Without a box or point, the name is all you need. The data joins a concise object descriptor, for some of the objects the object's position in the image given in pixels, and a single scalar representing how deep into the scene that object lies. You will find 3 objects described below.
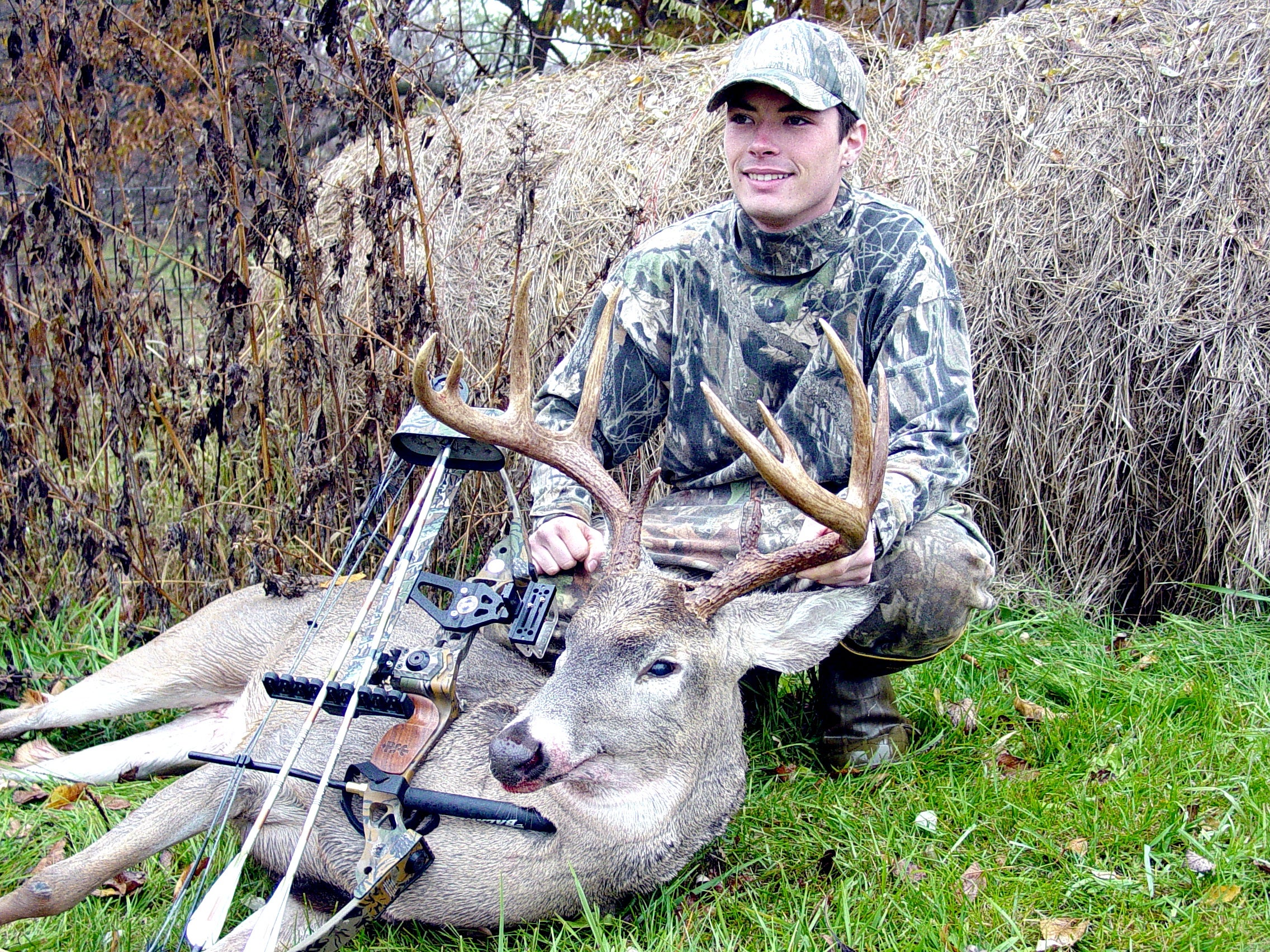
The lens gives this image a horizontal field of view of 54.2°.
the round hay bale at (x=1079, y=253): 4.79
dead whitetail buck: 2.71
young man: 3.41
